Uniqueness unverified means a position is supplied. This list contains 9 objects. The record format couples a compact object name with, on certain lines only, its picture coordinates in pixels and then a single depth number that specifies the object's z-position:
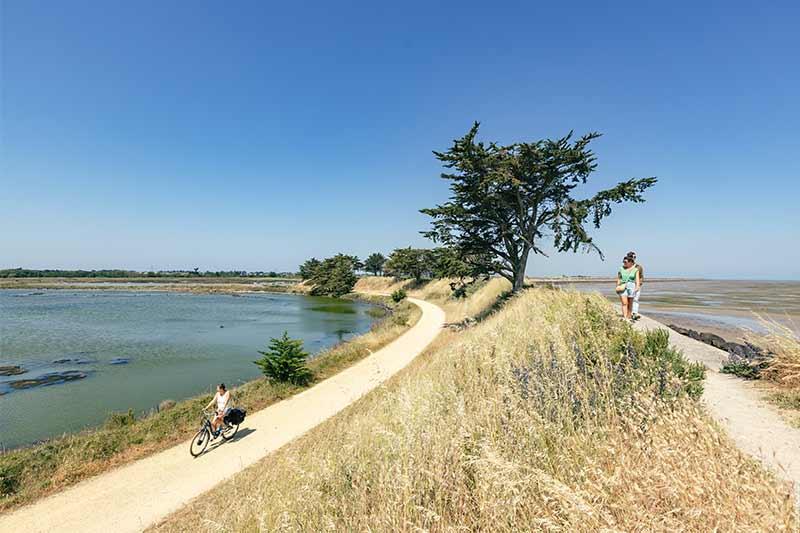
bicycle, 10.38
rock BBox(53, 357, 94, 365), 23.47
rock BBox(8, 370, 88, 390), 18.71
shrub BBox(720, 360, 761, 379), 8.01
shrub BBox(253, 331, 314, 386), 15.95
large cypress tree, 19.69
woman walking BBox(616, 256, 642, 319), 11.66
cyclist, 10.98
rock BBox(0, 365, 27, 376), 20.79
